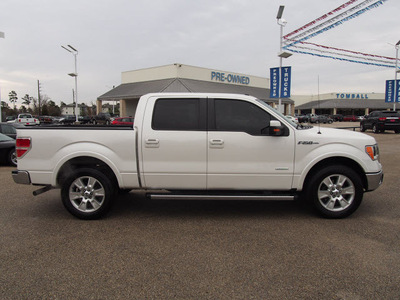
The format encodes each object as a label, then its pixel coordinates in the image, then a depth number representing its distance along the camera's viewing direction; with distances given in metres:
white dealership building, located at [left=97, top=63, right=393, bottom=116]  35.75
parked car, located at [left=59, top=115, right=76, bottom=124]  38.81
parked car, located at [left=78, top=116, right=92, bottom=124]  42.91
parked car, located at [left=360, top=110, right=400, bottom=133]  22.73
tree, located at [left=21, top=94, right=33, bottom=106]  99.66
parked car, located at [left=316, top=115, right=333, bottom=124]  48.25
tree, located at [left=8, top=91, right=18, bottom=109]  104.75
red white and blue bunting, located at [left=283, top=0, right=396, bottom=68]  15.36
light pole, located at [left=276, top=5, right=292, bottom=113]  16.56
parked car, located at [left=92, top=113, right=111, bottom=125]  41.29
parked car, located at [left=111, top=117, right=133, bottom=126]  25.45
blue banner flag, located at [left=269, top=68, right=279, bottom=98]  17.61
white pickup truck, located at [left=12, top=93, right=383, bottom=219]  4.61
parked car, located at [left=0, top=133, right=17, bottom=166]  9.81
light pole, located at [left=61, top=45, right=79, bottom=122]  29.78
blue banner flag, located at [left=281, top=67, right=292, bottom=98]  17.16
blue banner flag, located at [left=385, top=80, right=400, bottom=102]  30.59
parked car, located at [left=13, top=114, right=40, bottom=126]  32.62
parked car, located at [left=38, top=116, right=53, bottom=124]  39.22
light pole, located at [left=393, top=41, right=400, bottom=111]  30.35
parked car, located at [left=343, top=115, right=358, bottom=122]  61.16
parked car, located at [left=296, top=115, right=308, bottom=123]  46.77
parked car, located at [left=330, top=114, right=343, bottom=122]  61.90
